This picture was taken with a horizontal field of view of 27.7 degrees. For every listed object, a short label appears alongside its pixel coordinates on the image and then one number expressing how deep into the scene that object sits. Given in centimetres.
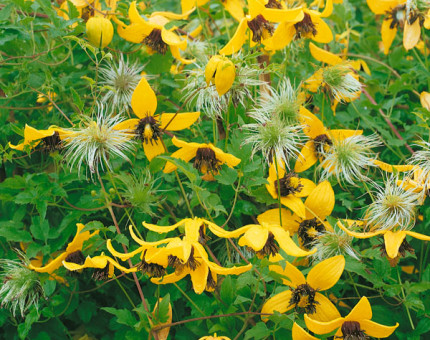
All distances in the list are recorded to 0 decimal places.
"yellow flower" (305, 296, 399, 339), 54
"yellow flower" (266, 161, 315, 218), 63
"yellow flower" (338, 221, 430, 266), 56
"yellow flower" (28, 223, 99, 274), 61
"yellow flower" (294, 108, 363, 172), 65
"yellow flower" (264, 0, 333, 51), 64
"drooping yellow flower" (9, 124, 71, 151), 58
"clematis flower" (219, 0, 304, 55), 62
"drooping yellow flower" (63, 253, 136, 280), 56
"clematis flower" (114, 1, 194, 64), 66
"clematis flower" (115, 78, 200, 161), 61
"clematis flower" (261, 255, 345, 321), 57
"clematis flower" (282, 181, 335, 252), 63
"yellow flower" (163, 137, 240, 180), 61
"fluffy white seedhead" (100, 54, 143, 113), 69
